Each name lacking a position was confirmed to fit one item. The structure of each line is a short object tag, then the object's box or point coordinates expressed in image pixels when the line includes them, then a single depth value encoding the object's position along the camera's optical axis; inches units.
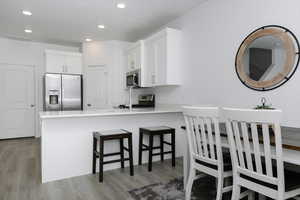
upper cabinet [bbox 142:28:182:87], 151.2
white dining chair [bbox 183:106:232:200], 71.9
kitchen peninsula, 109.3
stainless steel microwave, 185.3
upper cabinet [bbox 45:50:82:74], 213.9
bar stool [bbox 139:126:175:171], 122.0
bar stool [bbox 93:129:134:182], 106.5
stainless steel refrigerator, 205.5
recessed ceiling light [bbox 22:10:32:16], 141.9
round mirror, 86.7
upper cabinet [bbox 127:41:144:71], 181.2
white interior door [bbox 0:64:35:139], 213.8
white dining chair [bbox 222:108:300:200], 52.6
